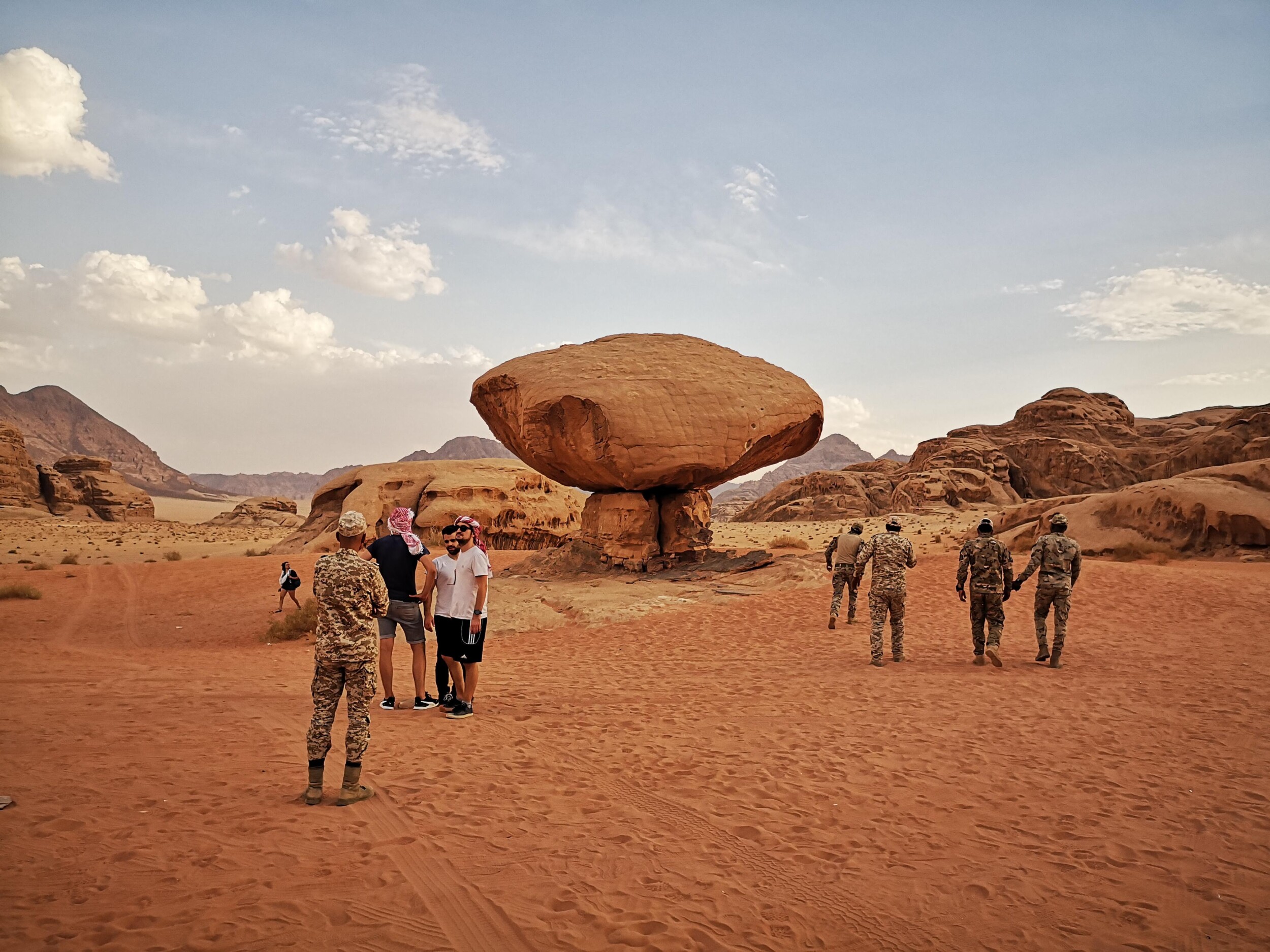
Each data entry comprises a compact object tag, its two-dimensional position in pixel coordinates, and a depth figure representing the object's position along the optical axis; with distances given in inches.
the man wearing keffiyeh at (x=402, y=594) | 259.3
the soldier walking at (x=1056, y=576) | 341.1
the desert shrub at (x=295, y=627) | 474.0
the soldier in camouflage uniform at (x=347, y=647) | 172.9
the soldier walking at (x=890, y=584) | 344.2
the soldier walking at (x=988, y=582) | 339.3
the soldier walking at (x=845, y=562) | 440.5
